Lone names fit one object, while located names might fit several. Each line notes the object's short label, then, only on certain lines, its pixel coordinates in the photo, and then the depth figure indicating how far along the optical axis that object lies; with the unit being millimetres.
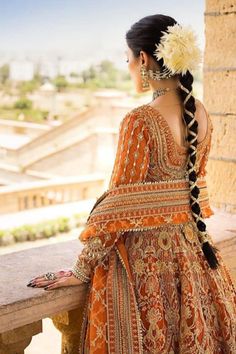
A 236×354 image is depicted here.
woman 1840
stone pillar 2824
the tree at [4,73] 29922
